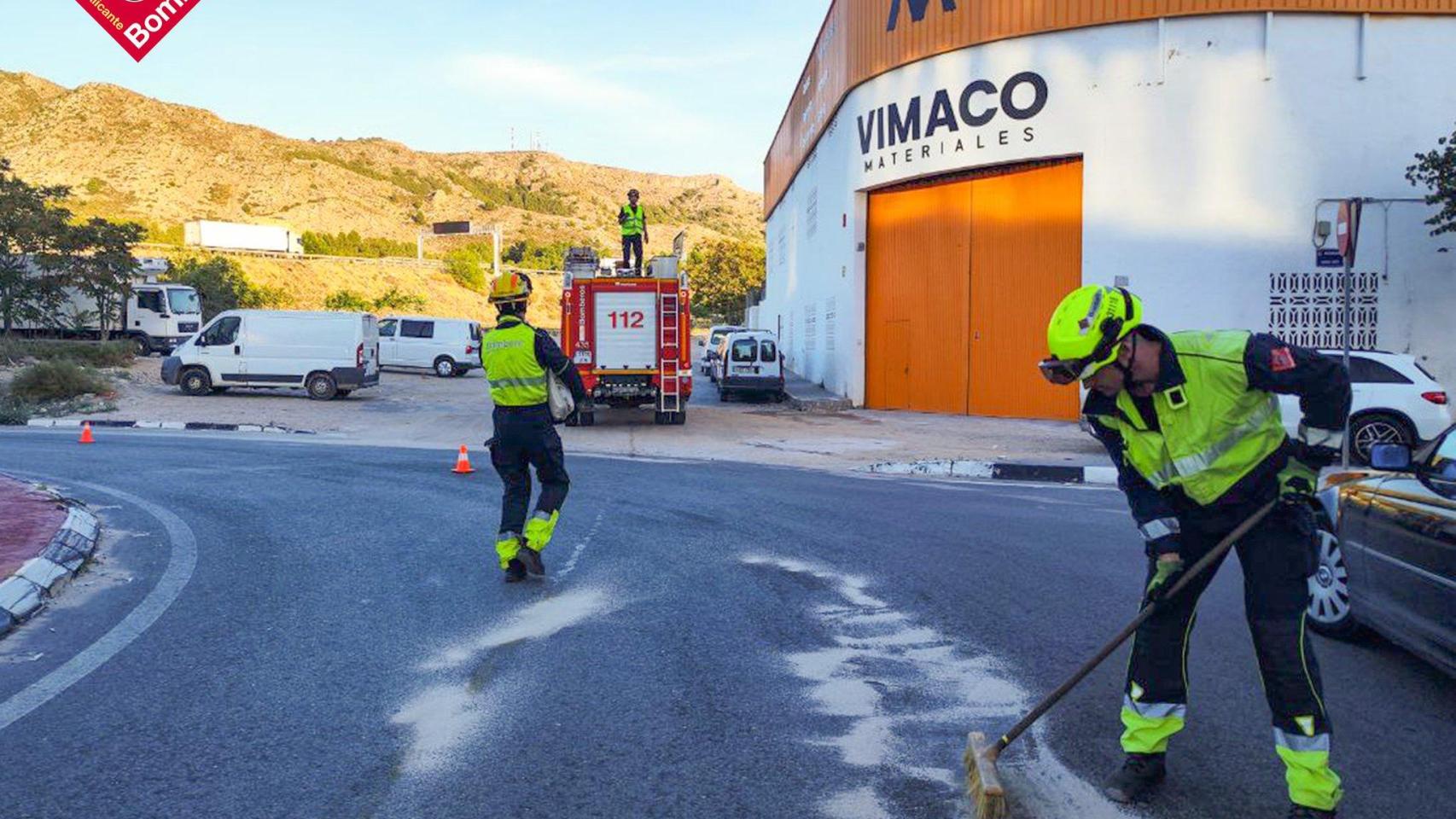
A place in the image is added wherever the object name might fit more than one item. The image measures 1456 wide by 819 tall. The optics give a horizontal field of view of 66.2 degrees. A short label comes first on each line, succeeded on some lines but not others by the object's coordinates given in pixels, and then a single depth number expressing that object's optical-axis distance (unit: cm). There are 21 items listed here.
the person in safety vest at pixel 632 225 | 1983
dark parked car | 451
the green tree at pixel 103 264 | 3484
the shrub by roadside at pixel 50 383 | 2262
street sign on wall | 1234
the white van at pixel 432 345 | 3475
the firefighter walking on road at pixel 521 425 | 714
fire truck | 1955
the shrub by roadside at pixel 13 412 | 2005
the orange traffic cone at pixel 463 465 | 1283
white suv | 1412
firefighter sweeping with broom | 352
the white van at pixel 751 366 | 2623
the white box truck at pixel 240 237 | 6575
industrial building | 1805
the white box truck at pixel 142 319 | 3625
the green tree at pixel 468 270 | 8300
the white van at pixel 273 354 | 2466
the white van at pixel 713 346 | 3428
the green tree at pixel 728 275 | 7425
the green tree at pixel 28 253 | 3416
